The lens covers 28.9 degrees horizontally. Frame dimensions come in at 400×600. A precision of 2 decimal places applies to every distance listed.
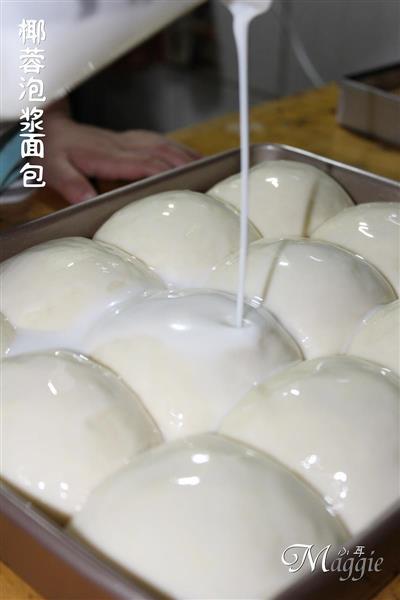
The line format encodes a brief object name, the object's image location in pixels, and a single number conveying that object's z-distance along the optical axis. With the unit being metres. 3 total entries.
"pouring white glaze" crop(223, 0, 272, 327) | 0.62
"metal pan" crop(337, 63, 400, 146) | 1.38
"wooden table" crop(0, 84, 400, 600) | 1.36
